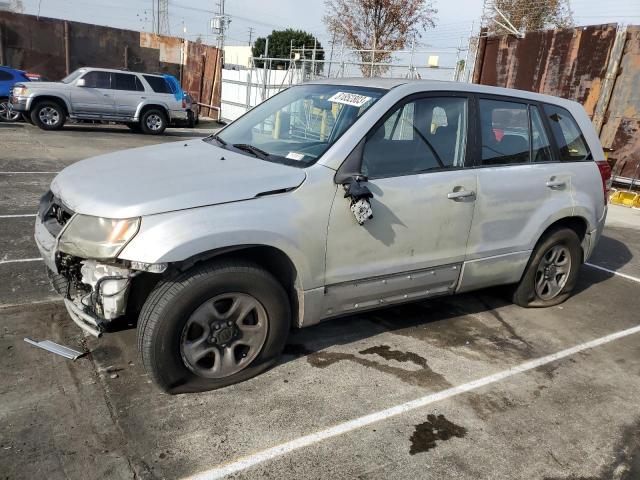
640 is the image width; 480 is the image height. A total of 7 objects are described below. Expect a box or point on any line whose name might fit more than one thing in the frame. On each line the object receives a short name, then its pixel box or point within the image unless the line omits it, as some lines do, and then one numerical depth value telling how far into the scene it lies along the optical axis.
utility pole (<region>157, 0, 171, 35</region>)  50.38
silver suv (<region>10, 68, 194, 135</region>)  14.16
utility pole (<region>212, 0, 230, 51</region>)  25.62
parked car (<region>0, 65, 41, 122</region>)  14.66
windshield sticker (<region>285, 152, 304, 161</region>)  3.32
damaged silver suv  2.81
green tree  49.85
